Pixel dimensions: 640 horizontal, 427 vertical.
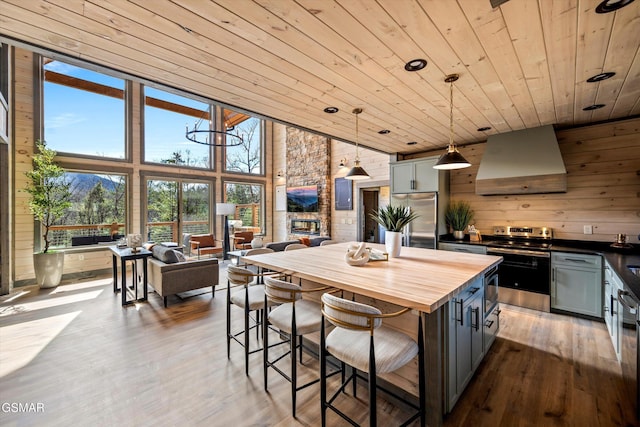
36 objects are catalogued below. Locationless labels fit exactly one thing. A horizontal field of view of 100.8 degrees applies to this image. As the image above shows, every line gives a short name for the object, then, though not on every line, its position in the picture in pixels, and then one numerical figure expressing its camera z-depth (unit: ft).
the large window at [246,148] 26.55
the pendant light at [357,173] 10.61
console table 12.26
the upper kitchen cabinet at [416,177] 14.32
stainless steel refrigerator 14.39
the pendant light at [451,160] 8.04
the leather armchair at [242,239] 22.66
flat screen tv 23.93
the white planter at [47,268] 14.92
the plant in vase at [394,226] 8.07
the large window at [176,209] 21.26
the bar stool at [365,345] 4.35
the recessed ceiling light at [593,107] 9.59
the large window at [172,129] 21.16
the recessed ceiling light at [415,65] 6.66
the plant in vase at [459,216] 14.37
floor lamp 21.50
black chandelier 24.66
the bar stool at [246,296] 7.04
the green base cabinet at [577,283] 9.98
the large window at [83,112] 17.01
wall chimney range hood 11.49
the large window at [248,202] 26.25
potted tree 14.70
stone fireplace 23.21
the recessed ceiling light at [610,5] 4.68
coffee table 15.50
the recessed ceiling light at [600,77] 7.31
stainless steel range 11.09
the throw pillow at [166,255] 12.49
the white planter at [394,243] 8.22
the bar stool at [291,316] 5.75
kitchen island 4.83
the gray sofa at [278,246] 16.07
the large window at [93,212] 17.73
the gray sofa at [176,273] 12.09
